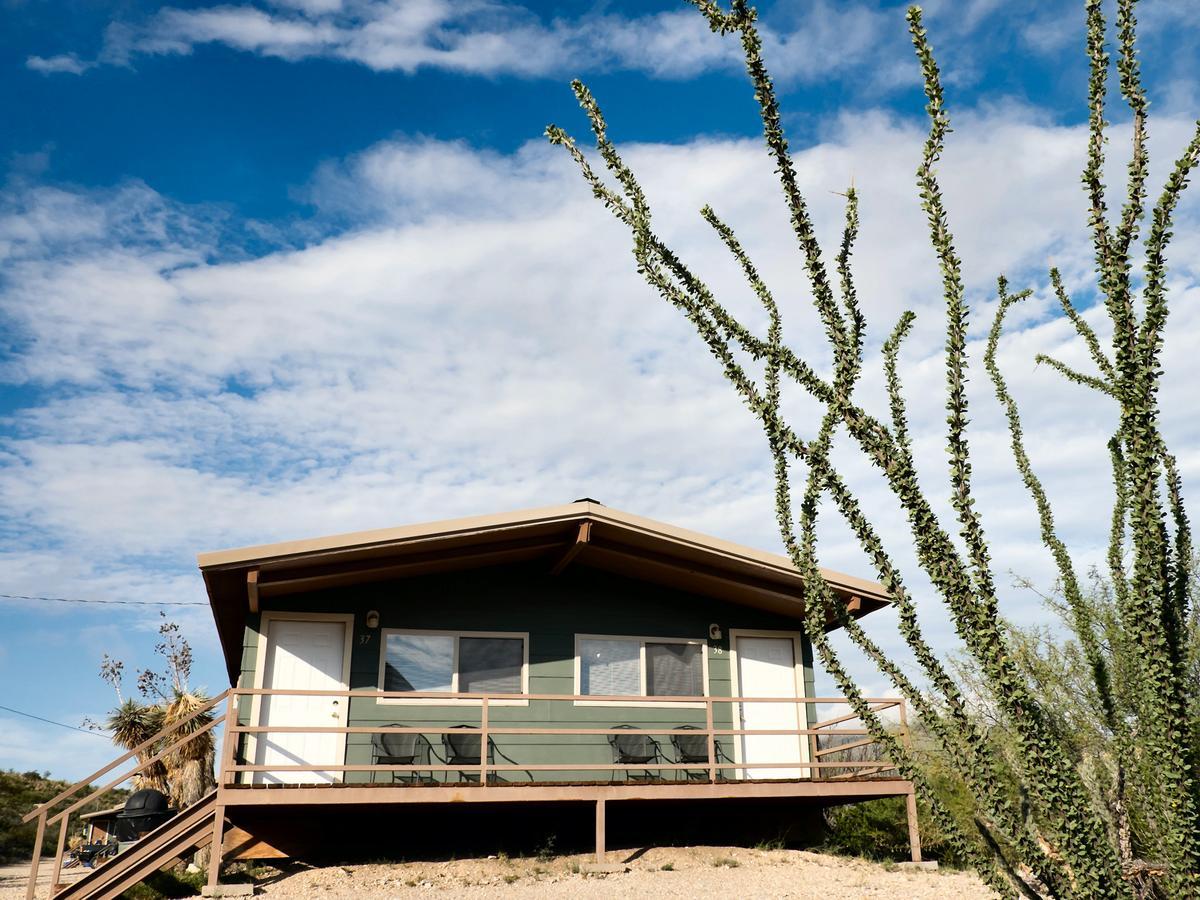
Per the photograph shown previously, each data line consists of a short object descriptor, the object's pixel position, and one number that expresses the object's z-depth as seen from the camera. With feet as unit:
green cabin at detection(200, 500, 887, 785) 40.19
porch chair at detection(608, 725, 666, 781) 43.45
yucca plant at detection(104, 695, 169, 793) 67.31
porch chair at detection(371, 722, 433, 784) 40.68
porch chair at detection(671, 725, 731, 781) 44.06
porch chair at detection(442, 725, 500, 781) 41.29
